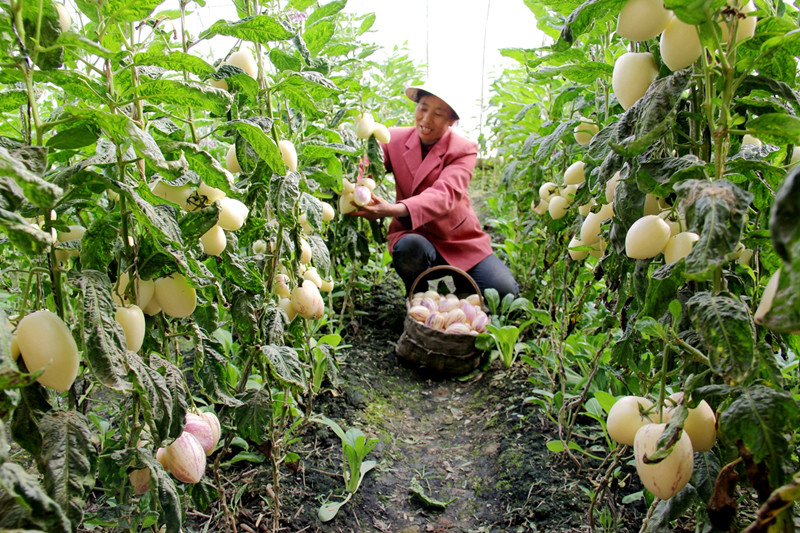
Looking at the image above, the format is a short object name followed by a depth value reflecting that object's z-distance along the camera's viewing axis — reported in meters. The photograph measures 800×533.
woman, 2.45
